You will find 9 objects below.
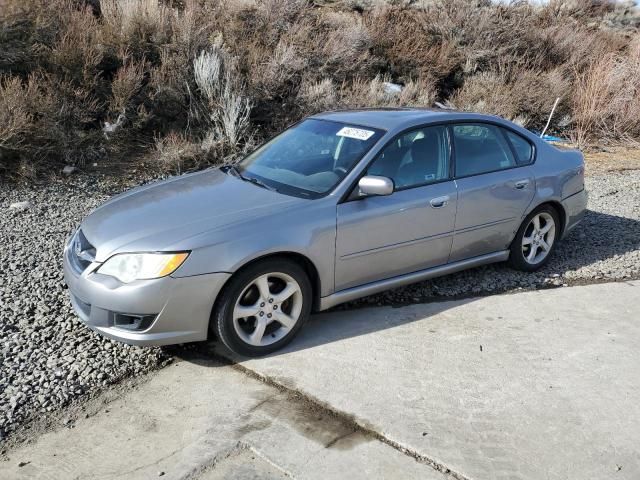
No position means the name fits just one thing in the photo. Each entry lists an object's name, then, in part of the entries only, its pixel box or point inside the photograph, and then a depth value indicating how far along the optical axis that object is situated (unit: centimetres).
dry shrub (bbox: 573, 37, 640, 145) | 1350
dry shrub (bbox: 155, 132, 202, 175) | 868
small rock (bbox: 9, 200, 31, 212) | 698
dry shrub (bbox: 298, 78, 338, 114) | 1090
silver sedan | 396
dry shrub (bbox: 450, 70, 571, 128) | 1316
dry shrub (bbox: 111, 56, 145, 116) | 938
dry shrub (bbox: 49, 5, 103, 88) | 939
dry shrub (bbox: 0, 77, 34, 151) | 777
